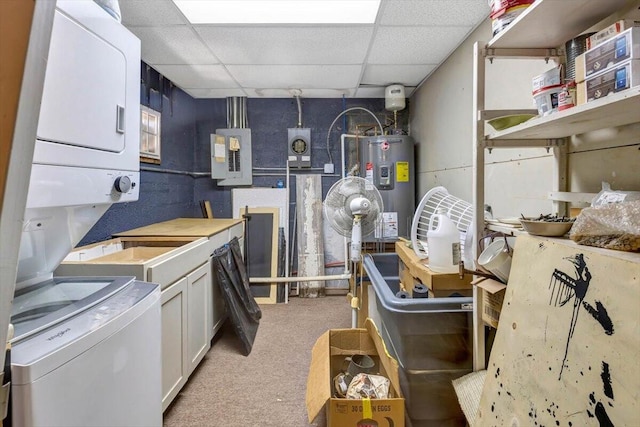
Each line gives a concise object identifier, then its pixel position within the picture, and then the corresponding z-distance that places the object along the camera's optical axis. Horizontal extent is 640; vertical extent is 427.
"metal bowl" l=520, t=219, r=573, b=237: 0.95
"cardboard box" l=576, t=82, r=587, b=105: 0.81
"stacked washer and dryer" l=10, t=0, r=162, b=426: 0.79
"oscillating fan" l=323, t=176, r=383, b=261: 2.22
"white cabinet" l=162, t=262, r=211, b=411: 1.74
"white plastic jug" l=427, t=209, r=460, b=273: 1.54
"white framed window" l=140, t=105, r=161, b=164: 2.66
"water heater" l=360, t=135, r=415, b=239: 3.24
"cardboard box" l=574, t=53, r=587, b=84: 0.81
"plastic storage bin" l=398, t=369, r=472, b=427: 1.41
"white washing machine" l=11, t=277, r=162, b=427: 0.74
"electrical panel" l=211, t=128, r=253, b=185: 3.69
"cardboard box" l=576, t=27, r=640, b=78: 0.69
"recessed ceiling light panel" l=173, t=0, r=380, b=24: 1.88
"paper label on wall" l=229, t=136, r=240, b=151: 3.69
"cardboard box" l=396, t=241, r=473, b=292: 1.53
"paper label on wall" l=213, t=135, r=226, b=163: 3.61
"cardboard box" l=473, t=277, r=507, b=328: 1.14
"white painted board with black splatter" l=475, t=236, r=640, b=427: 0.64
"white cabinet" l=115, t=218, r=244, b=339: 2.26
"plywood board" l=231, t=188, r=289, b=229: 3.81
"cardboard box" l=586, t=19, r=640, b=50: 0.73
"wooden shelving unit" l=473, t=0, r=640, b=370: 0.85
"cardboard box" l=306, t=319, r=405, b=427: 1.31
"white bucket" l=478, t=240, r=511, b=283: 1.15
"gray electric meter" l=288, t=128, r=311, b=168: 3.75
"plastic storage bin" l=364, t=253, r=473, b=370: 1.37
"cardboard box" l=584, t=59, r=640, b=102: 0.68
